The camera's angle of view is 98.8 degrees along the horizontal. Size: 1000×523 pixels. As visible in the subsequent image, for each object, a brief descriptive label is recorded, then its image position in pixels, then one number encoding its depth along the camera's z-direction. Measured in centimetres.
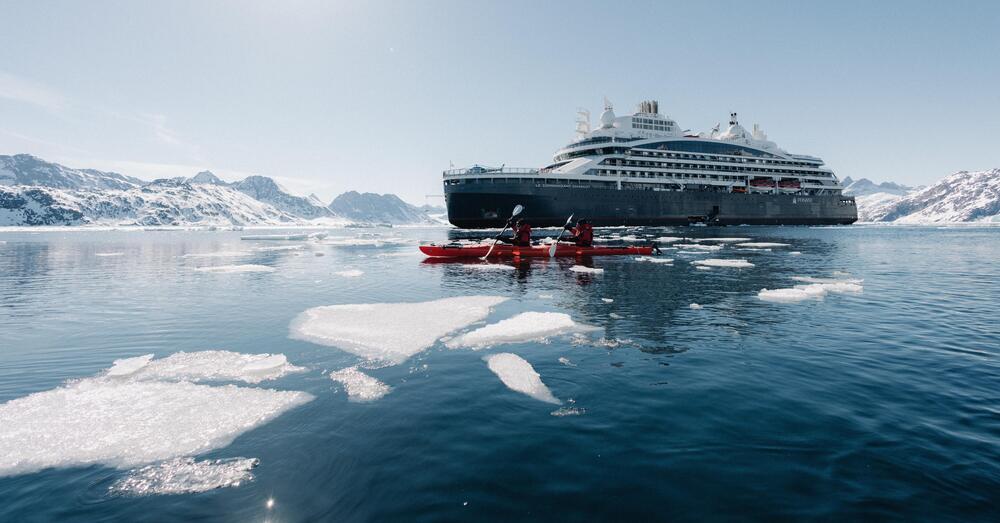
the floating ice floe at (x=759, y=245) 3548
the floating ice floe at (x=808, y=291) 1404
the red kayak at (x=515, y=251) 2672
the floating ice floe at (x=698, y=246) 3354
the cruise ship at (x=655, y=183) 5700
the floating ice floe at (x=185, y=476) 429
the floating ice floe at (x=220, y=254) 3574
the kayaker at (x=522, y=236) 2734
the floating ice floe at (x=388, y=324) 905
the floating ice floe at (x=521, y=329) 957
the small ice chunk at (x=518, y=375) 670
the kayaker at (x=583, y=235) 2803
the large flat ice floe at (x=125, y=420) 488
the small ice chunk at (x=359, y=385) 662
